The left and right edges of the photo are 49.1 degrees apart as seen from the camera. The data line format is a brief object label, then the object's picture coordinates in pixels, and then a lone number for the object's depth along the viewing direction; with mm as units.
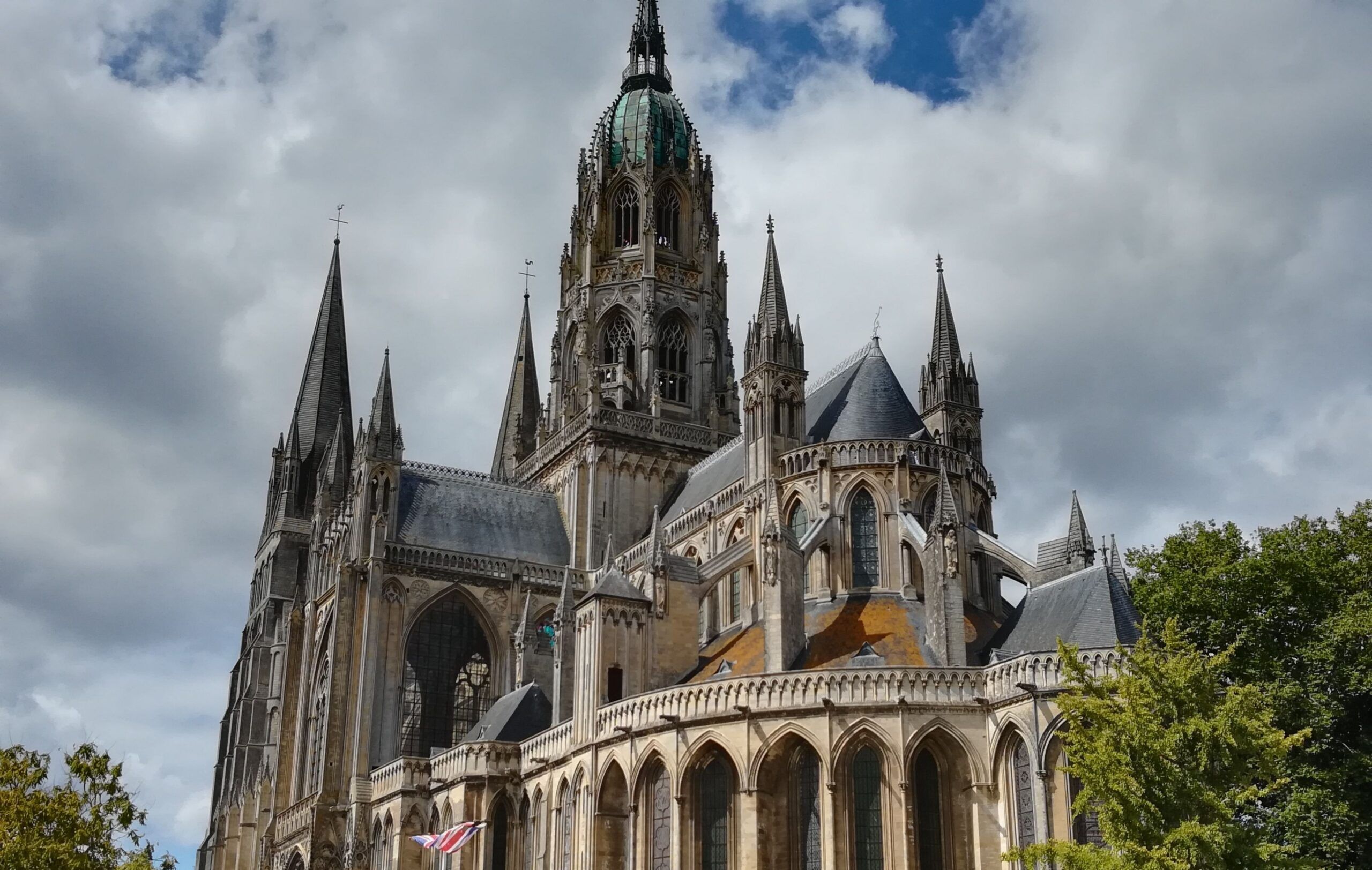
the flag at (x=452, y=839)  41969
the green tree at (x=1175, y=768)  25938
